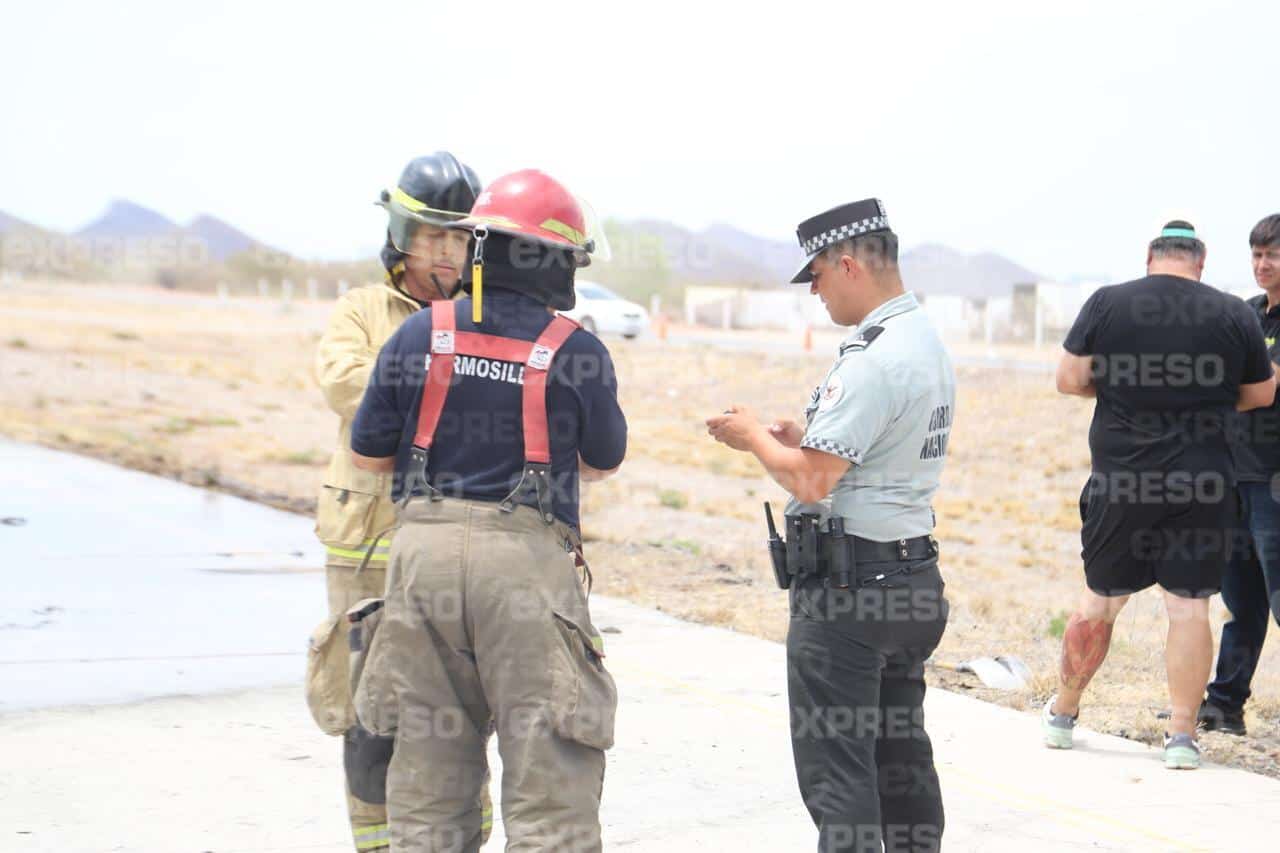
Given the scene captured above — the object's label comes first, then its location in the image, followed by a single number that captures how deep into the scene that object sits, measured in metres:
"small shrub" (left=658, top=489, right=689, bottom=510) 15.66
